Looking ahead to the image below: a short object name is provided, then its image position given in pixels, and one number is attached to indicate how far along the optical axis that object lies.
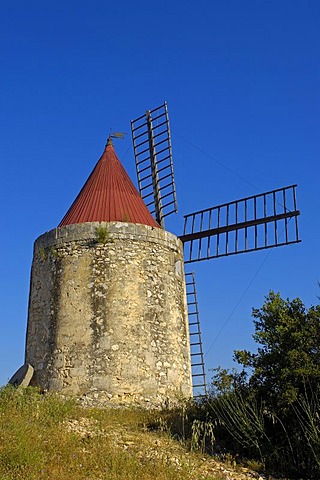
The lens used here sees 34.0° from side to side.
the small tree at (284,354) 6.54
